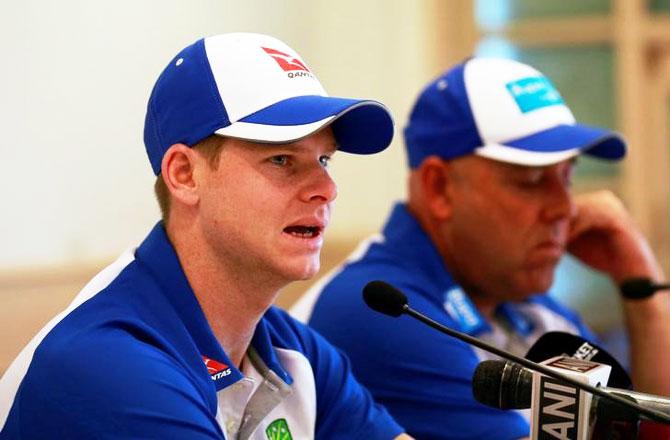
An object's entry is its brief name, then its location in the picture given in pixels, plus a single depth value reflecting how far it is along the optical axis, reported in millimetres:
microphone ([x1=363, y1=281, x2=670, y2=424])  4879
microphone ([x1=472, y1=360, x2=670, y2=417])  4961
